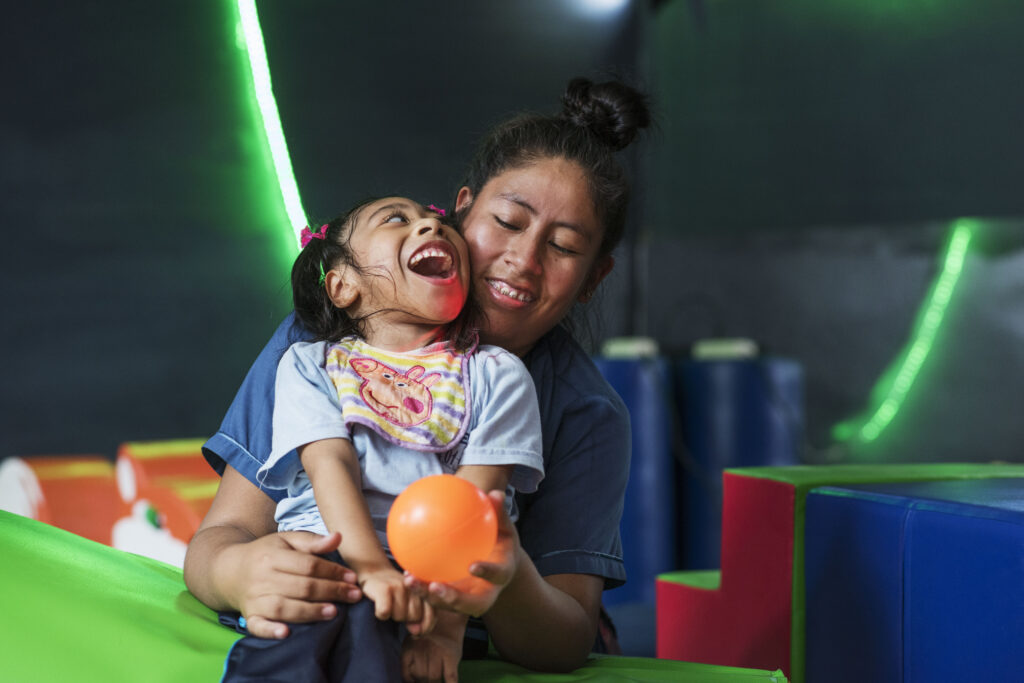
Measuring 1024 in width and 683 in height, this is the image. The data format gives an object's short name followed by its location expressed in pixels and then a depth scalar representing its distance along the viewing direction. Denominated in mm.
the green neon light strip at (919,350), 3611
